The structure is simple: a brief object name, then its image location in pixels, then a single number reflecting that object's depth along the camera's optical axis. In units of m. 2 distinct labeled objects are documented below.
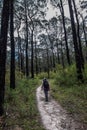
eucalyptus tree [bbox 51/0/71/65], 10.54
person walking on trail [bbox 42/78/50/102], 5.66
